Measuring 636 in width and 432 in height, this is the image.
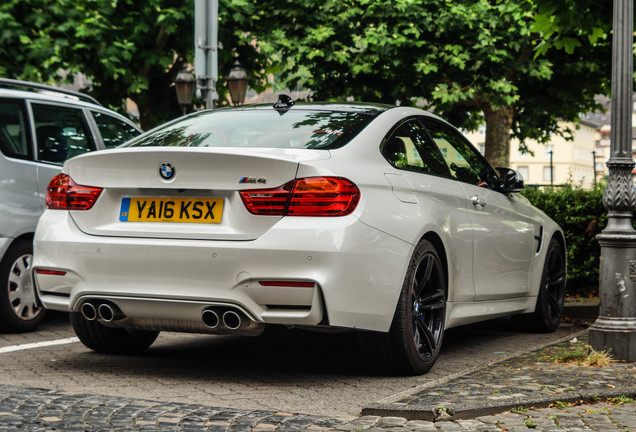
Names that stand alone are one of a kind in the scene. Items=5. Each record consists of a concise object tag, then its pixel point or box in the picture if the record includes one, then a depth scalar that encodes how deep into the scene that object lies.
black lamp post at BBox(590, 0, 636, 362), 6.31
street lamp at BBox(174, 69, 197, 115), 24.12
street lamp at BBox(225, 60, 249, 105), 23.44
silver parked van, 7.54
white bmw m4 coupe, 5.01
